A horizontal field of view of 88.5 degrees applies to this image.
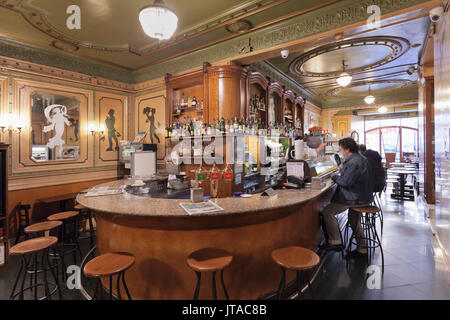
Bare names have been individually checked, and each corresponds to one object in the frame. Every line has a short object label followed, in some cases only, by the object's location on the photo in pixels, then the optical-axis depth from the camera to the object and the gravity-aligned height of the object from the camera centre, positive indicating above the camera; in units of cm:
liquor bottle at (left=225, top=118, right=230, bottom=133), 450 +68
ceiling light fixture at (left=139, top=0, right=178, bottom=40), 248 +154
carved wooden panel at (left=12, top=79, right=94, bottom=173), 458 +77
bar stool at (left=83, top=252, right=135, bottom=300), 183 -87
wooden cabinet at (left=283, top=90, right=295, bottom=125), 685 +170
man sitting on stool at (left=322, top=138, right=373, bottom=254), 325 -50
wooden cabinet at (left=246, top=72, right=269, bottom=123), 510 +153
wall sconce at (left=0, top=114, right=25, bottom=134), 436 +72
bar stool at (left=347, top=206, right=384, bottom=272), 331 -92
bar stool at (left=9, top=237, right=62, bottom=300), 224 -86
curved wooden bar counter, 224 -80
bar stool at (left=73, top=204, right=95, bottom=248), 443 -102
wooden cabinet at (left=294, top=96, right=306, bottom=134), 775 +169
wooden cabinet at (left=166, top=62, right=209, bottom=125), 494 +152
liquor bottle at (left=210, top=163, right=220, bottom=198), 282 -25
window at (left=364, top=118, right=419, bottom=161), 1237 +123
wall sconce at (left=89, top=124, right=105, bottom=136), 567 +79
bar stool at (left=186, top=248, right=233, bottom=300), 184 -84
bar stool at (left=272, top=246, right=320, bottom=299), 190 -86
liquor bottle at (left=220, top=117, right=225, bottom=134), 449 +67
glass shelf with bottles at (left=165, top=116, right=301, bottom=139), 450 +70
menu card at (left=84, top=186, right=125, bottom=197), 292 -40
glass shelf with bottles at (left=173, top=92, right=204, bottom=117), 514 +130
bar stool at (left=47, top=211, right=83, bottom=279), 327 -92
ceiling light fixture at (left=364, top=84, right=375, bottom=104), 791 +210
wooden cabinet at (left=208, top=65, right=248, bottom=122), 463 +140
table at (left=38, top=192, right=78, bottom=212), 437 -73
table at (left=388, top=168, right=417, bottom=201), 716 -87
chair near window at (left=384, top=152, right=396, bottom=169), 1236 +14
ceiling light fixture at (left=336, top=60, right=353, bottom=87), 548 +193
